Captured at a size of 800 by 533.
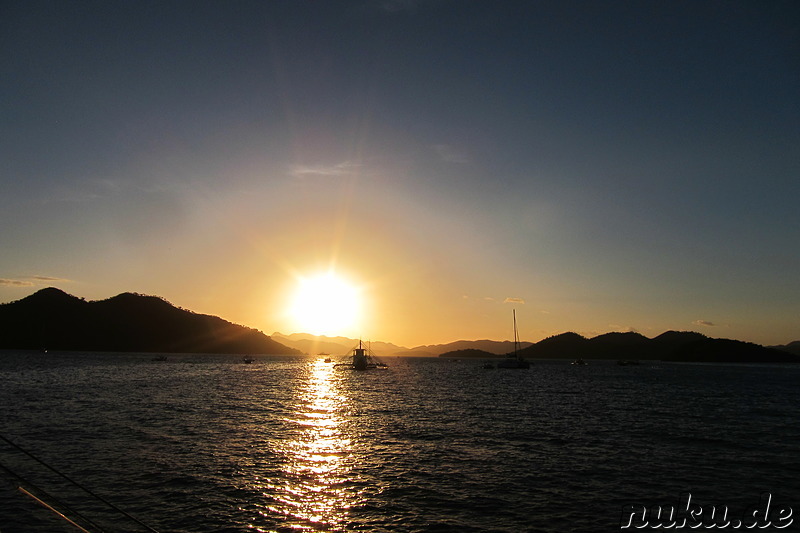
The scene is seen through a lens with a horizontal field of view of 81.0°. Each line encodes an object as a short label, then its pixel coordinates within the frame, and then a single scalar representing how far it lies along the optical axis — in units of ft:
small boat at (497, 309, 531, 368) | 581.12
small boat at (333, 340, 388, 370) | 551.59
